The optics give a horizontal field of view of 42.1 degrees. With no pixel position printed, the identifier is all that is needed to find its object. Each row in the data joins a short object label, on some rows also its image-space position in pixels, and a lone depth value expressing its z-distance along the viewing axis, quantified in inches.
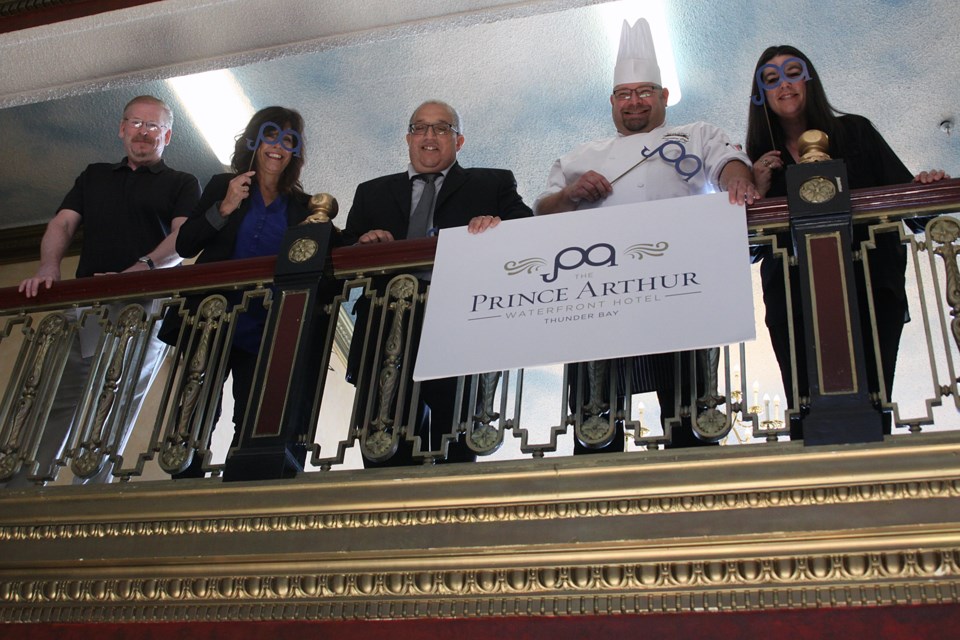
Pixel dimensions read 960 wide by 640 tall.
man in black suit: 183.3
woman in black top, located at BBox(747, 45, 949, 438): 154.6
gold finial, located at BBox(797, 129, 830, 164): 158.1
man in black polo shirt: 202.7
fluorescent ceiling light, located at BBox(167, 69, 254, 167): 293.1
